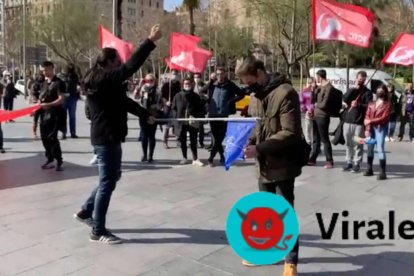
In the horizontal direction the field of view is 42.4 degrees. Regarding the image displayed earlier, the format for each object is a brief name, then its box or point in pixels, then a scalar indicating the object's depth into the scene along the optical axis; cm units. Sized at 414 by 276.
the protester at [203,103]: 1119
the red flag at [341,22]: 890
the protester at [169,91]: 1208
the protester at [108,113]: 466
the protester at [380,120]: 853
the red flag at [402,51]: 996
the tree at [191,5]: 3641
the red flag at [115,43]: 1115
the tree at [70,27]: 5322
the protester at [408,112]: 1463
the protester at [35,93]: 1302
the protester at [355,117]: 906
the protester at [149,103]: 995
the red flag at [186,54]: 1209
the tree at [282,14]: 2347
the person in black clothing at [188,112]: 989
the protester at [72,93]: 1335
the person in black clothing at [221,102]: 967
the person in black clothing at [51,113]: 880
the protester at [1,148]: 1064
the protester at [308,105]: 1047
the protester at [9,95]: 1861
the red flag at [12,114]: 819
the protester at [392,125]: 1449
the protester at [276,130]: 397
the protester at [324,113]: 949
